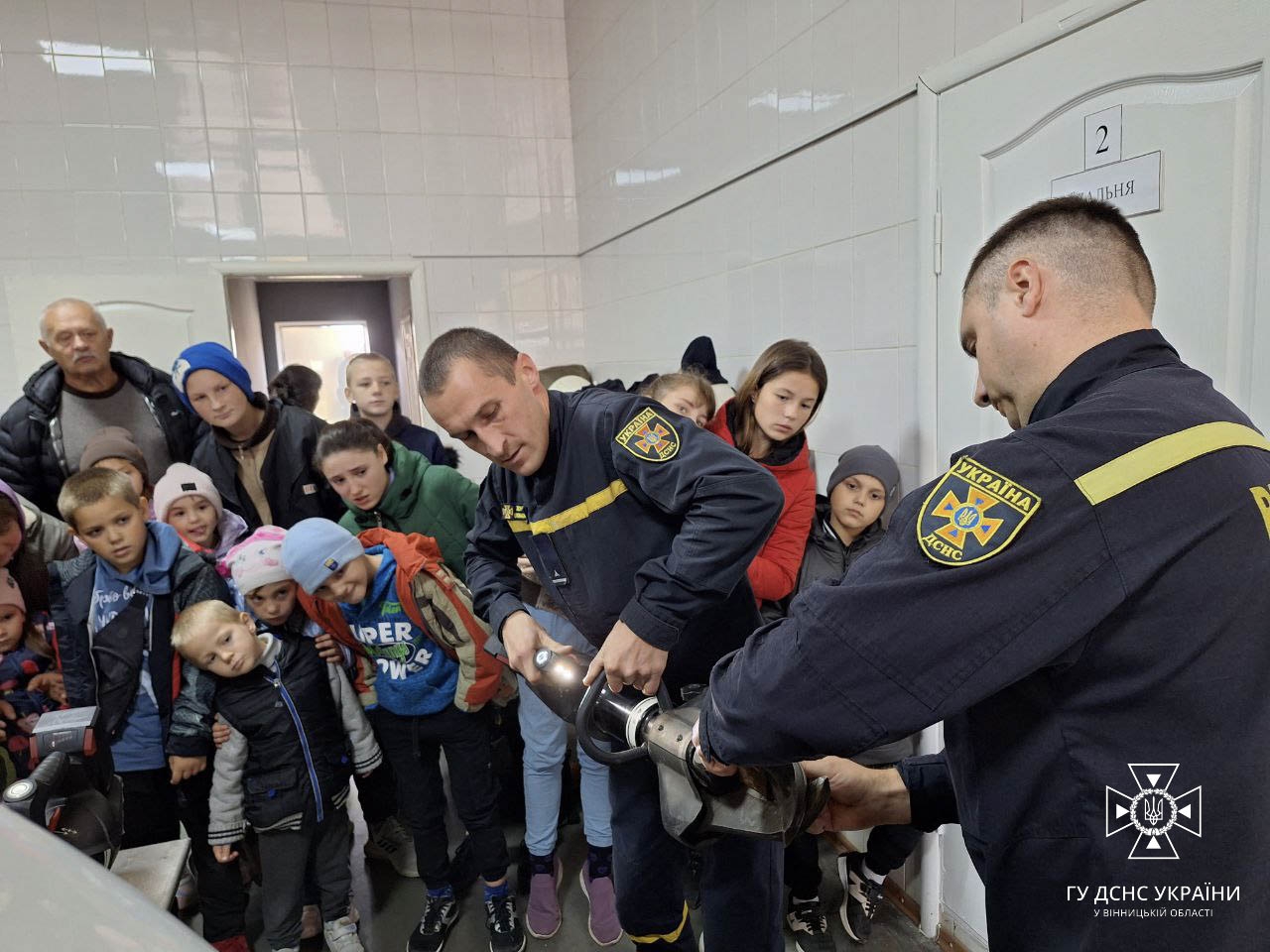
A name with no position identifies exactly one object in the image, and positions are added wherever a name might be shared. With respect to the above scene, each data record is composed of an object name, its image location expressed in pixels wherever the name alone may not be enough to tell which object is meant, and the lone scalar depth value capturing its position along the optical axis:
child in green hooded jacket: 2.28
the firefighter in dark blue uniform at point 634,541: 1.24
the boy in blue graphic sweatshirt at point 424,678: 1.99
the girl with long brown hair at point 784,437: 2.06
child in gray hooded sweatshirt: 1.91
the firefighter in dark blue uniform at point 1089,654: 0.65
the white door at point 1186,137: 1.27
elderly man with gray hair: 2.61
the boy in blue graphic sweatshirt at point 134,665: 1.98
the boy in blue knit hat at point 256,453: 2.55
